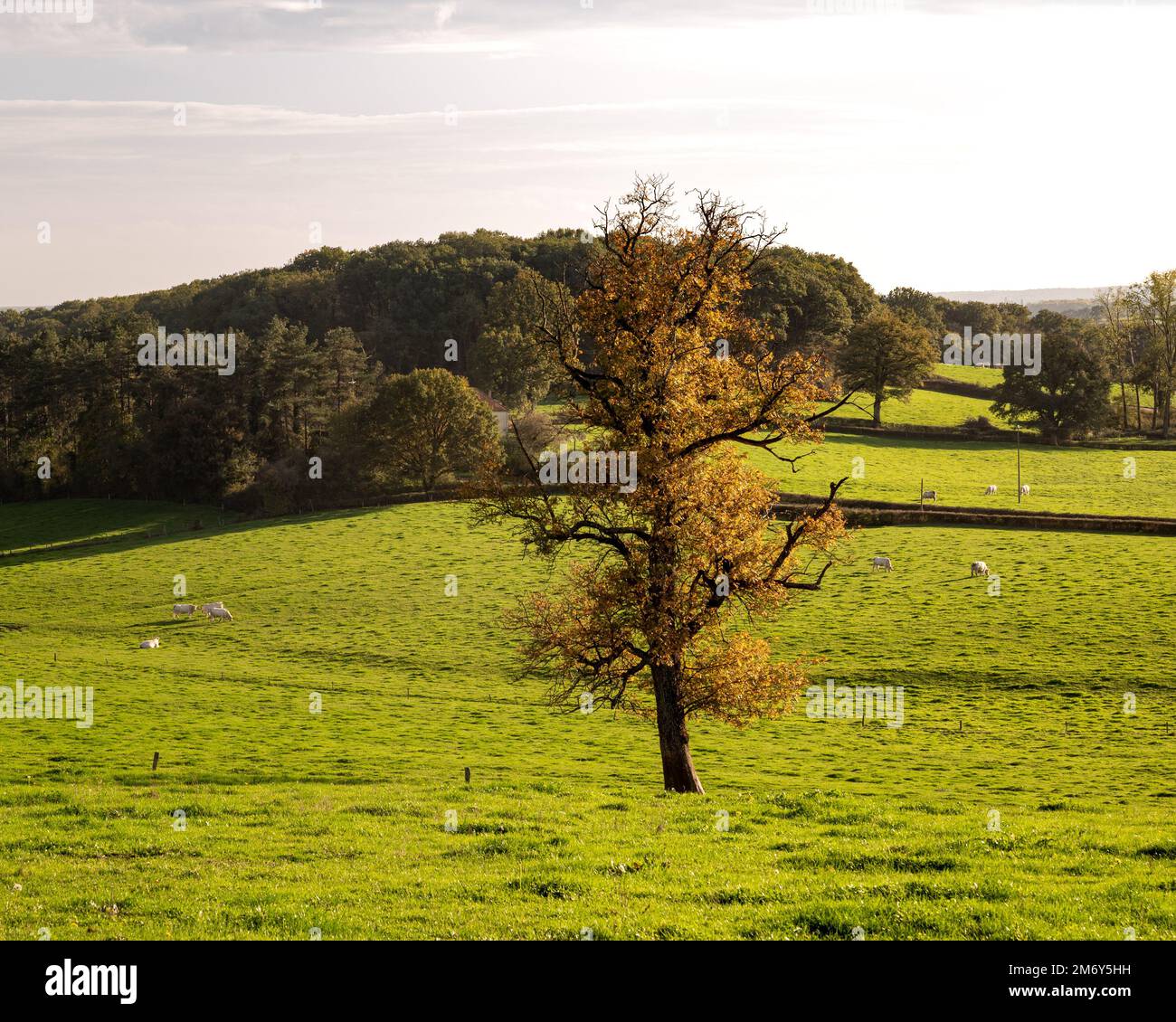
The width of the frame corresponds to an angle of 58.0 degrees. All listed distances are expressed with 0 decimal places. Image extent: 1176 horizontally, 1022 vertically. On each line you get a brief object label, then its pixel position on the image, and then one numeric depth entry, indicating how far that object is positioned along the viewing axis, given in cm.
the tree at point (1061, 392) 10500
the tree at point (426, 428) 8712
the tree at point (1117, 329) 11962
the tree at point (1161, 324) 11156
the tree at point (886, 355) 10619
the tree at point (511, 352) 10925
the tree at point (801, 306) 11119
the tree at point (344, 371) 10388
